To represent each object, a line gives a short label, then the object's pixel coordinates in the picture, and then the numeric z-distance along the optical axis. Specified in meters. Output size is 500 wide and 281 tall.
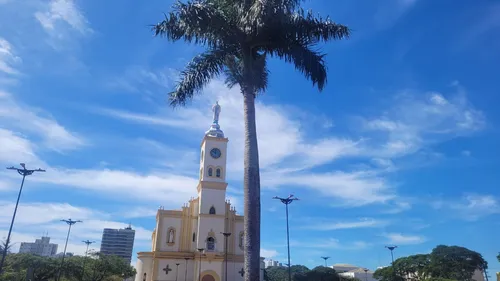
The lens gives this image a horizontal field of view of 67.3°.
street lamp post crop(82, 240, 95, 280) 52.08
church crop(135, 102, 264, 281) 41.41
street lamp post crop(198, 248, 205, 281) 39.91
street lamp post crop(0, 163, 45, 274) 25.02
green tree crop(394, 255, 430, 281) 62.61
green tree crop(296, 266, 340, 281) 70.88
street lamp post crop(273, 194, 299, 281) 29.05
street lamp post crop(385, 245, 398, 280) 67.69
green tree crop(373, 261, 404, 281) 67.71
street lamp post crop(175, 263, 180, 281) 41.71
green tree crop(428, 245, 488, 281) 57.72
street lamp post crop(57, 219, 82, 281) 46.91
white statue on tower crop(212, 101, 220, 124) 50.62
